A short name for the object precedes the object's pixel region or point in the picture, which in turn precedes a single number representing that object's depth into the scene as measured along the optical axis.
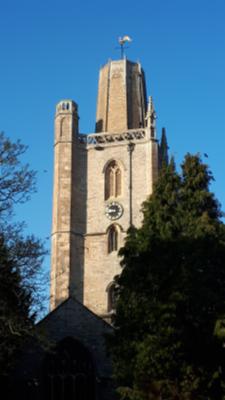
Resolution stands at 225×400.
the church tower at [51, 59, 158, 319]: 43.53
